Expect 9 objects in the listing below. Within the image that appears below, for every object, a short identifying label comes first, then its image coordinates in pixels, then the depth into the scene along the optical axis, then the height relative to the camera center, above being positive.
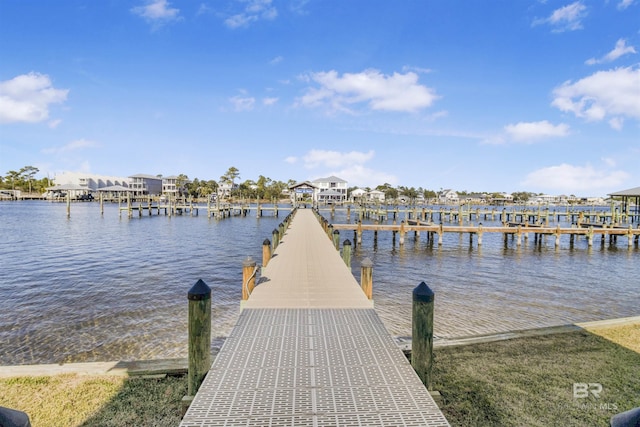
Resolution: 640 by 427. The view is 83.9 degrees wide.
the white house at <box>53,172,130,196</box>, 133.12 +8.42
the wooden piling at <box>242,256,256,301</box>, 8.80 -1.77
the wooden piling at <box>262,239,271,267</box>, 12.63 -1.77
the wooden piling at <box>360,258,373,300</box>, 8.97 -1.86
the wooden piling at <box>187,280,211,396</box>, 5.05 -1.93
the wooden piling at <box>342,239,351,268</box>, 12.58 -1.68
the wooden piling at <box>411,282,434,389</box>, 5.21 -1.93
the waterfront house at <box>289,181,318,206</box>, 76.06 +3.47
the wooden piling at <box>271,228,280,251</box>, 16.45 -1.70
